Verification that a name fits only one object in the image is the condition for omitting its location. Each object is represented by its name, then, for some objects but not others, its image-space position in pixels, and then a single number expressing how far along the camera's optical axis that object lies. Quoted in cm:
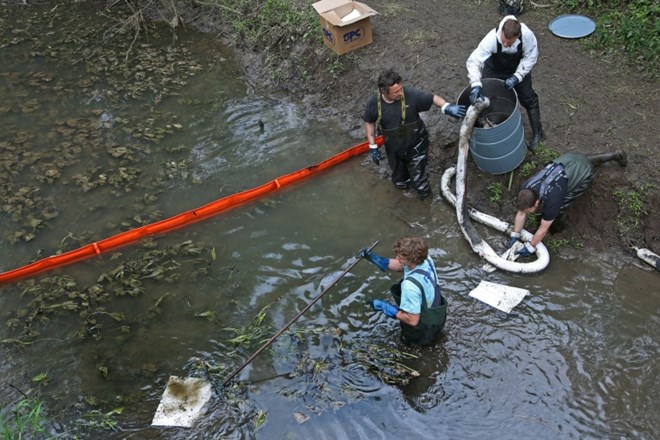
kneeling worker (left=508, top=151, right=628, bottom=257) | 582
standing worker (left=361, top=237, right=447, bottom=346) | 470
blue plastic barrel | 630
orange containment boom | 679
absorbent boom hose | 611
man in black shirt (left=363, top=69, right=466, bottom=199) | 636
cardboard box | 873
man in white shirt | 614
